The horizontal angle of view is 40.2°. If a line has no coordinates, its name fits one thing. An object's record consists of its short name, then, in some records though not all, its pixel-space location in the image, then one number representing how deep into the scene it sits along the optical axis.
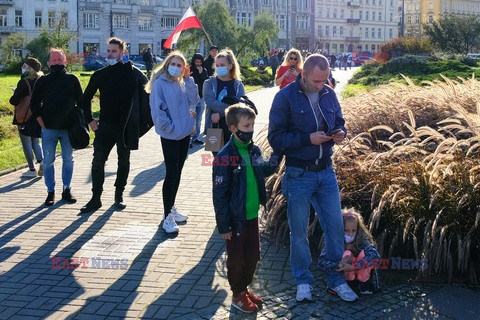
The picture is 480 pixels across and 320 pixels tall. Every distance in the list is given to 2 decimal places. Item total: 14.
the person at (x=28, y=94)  9.95
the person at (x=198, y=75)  13.73
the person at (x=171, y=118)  7.41
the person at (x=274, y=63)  37.19
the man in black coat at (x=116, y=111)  8.16
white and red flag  15.48
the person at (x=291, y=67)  9.45
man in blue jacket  5.32
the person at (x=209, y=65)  16.34
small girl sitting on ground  5.59
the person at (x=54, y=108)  8.59
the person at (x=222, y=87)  7.77
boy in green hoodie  5.21
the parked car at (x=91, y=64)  50.03
